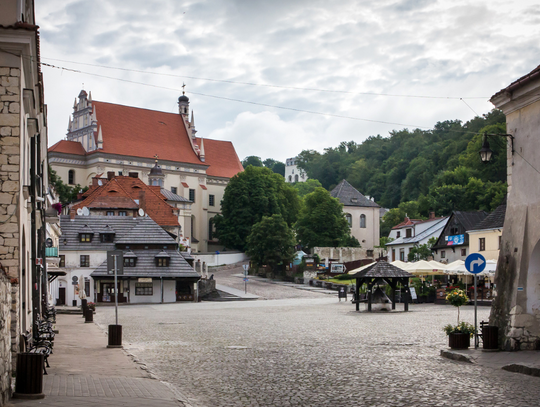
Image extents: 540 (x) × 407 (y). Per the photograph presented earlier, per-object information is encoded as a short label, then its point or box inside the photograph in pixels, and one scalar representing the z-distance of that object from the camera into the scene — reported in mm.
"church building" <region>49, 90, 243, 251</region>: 94312
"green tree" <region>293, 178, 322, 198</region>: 146500
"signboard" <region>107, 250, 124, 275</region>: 18984
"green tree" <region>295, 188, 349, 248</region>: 87062
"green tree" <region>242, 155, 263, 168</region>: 177300
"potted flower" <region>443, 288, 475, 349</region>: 16297
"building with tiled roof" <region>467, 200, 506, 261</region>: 51562
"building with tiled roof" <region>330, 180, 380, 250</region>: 99988
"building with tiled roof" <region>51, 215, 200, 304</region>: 53781
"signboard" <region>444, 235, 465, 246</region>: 61197
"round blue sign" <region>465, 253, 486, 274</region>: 16344
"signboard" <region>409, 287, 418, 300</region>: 42562
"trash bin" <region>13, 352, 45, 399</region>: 10125
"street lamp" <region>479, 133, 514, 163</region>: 16366
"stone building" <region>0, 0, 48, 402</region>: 12656
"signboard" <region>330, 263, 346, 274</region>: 72250
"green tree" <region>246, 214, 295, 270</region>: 72875
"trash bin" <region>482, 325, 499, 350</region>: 15867
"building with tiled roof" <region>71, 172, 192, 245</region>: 68750
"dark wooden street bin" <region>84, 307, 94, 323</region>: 30875
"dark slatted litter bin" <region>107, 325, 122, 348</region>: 18500
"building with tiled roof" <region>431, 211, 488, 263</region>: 61688
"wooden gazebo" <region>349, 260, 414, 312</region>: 34781
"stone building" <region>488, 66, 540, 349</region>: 15352
